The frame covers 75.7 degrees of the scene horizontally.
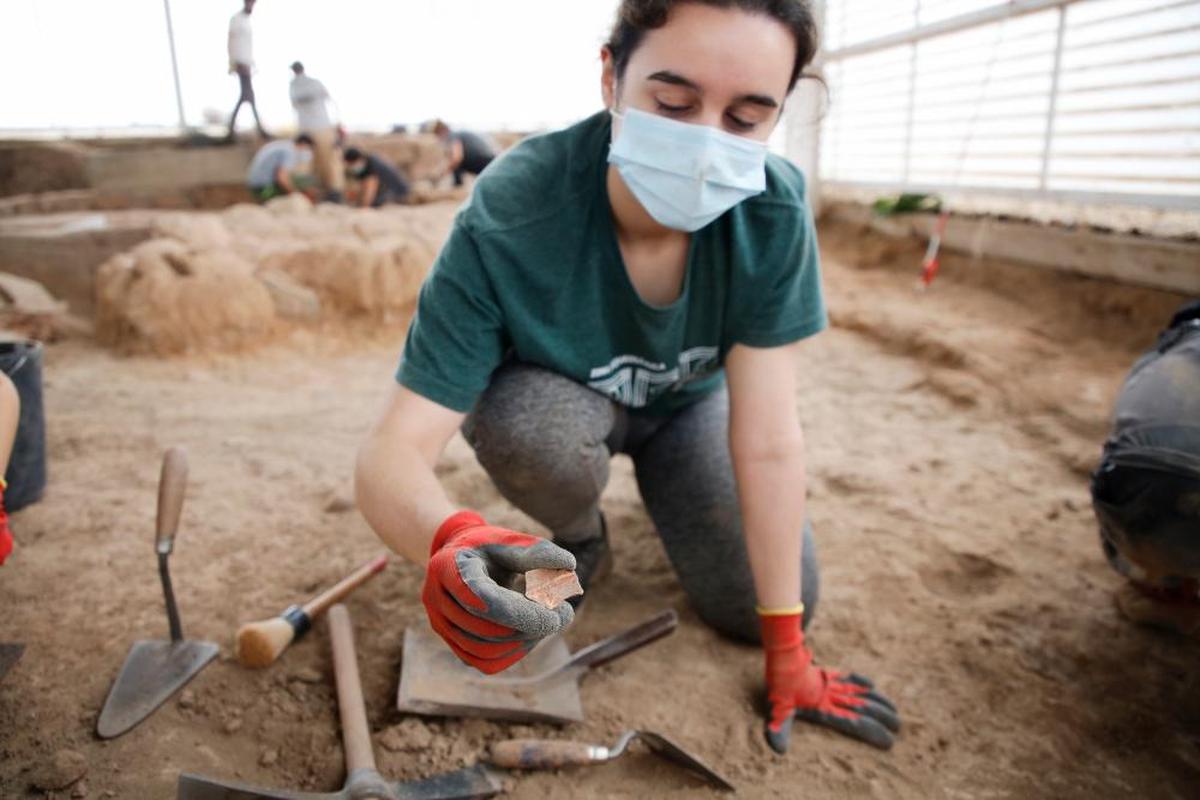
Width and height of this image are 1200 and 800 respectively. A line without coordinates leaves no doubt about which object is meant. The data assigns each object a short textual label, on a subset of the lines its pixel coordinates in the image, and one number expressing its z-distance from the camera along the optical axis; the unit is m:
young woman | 1.16
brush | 1.37
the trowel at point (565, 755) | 1.17
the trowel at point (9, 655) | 1.17
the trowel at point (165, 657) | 1.25
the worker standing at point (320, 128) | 4.69
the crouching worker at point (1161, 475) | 1.30
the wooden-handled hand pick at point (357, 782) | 1.00
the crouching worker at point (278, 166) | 5.94
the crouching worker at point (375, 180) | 6.02
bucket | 1.81
